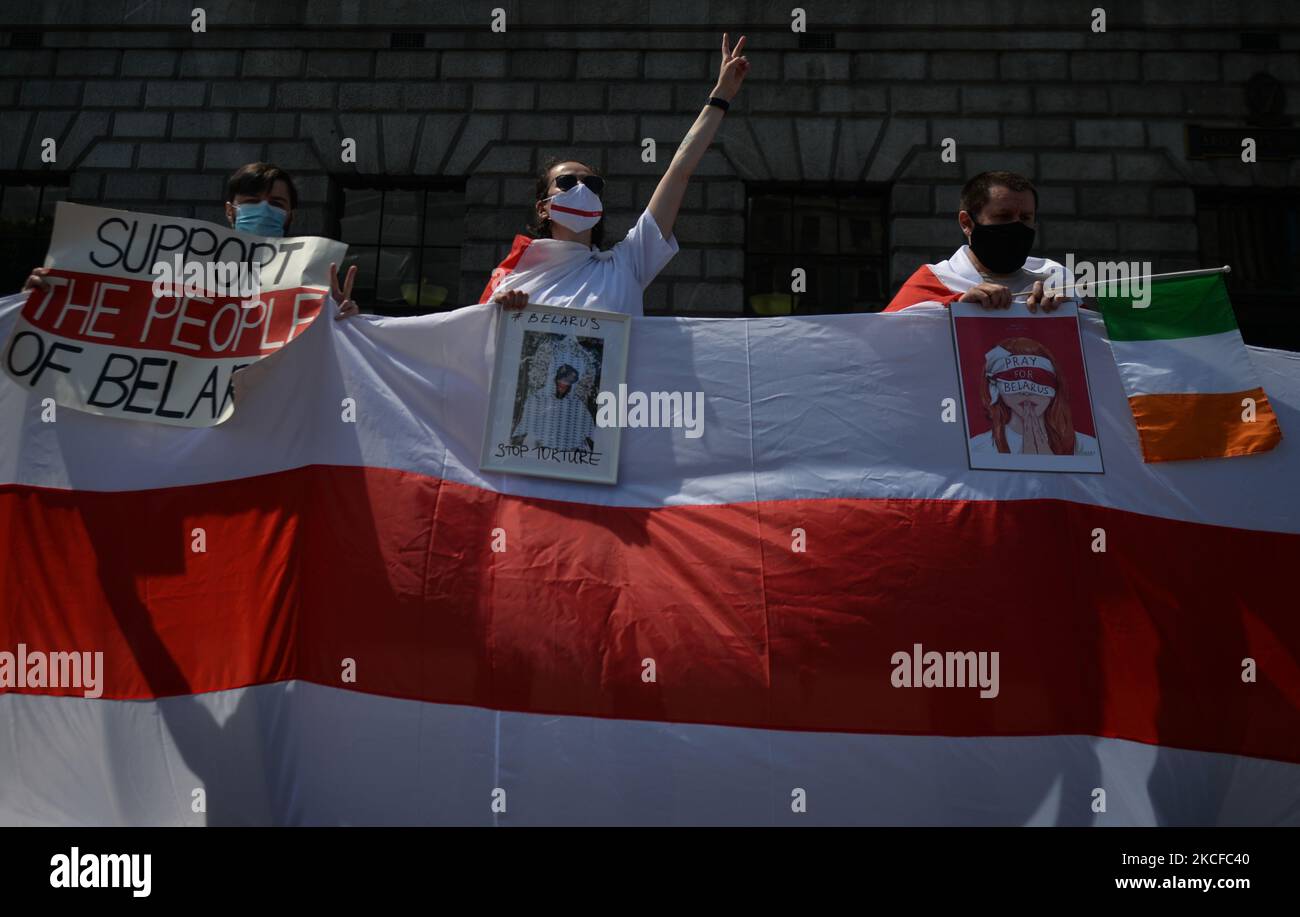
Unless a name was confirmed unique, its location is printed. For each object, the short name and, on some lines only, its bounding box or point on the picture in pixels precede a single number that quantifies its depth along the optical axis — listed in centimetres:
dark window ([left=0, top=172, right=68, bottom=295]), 1113
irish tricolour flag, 374
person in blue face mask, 442
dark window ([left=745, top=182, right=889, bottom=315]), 1076
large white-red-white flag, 330
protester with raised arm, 419
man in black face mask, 414
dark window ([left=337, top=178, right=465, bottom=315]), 1098
